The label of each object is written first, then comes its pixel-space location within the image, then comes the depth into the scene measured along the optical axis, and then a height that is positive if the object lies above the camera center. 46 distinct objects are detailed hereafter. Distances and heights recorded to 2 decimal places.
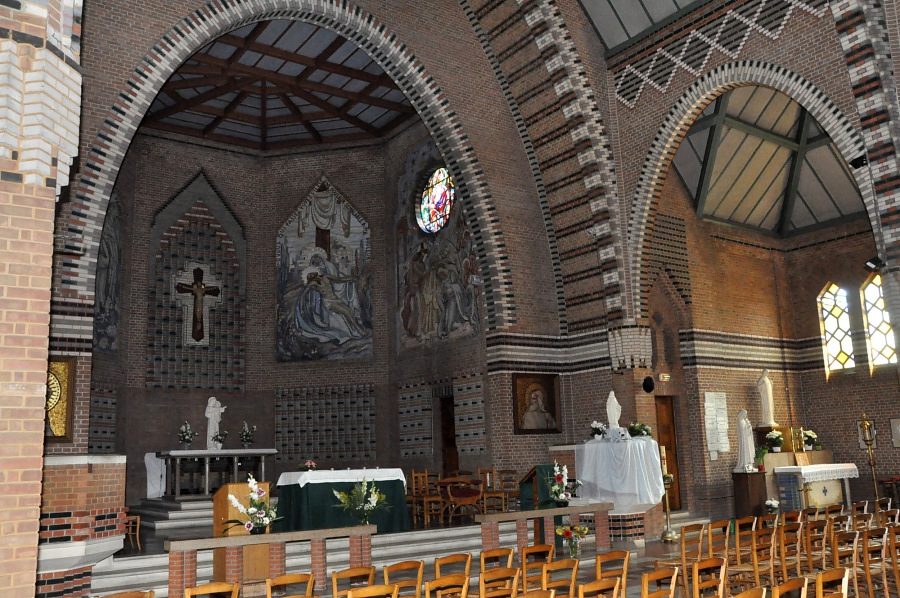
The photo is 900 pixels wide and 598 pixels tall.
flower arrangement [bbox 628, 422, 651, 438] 14.51 +0.16
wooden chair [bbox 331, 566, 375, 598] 5.87 -0.92
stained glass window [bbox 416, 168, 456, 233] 19.89 +5.83
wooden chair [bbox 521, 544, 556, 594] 7.32 -1.08
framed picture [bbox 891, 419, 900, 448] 18.48 -0.07
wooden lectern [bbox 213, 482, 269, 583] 10.34 -0.96
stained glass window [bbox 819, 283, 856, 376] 19.98 +2.45
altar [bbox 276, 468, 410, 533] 12.46 -0.72
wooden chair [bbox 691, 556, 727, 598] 6.02 -1.03
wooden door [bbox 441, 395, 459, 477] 19.39 +0.24
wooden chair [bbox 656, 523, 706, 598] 7.48 -1.26
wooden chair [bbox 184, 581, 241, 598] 5.61 -0.93
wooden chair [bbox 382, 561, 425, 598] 5.97 -0.92
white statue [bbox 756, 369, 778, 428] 18.97 +0.71
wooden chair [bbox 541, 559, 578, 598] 6.13 -0.98
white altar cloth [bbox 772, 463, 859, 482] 17.30 -0.81
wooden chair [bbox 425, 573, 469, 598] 5.78 -0.94
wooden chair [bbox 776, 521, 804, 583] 7.76 -1.10
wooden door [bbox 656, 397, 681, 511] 18.08 +0.06
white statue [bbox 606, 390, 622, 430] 14.84 +0.52
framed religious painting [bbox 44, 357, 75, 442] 11.93 +0.87
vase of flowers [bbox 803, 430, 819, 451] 18.76 -0.17
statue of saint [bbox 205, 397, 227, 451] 18.56 +0.85
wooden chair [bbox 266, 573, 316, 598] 5.81 -0.94
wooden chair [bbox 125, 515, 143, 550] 13.32 -1.16
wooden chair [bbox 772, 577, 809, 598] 5.01 -0.94
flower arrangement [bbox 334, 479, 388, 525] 10.86 -0.67
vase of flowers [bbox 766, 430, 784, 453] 18.03 -0.14
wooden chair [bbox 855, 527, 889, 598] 7.20 -1.14
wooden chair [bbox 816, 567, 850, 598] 5.12 -0.94
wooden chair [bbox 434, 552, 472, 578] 6.79 -0.94
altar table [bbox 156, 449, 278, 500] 16.81 -0.07
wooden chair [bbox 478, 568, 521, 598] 5.85 -0.98
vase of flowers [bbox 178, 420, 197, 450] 18.14 +0.45
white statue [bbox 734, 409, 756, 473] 17.88 -0.16
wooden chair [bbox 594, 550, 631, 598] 6.62 -0.97
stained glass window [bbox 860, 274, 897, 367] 19.25 +2.37
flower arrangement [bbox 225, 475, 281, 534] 9.56 -0.65
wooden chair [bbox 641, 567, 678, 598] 5.63 -0.97
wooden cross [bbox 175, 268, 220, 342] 21.19 +4.06
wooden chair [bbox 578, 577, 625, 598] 5.53 -0.96
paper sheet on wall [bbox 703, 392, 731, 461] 18.28 +0.28
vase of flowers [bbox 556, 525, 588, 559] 11.43 -1.28
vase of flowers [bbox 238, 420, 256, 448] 19.31 +0.44
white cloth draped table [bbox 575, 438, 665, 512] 13.62 -0.57
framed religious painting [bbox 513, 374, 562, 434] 16.77 +0.77
